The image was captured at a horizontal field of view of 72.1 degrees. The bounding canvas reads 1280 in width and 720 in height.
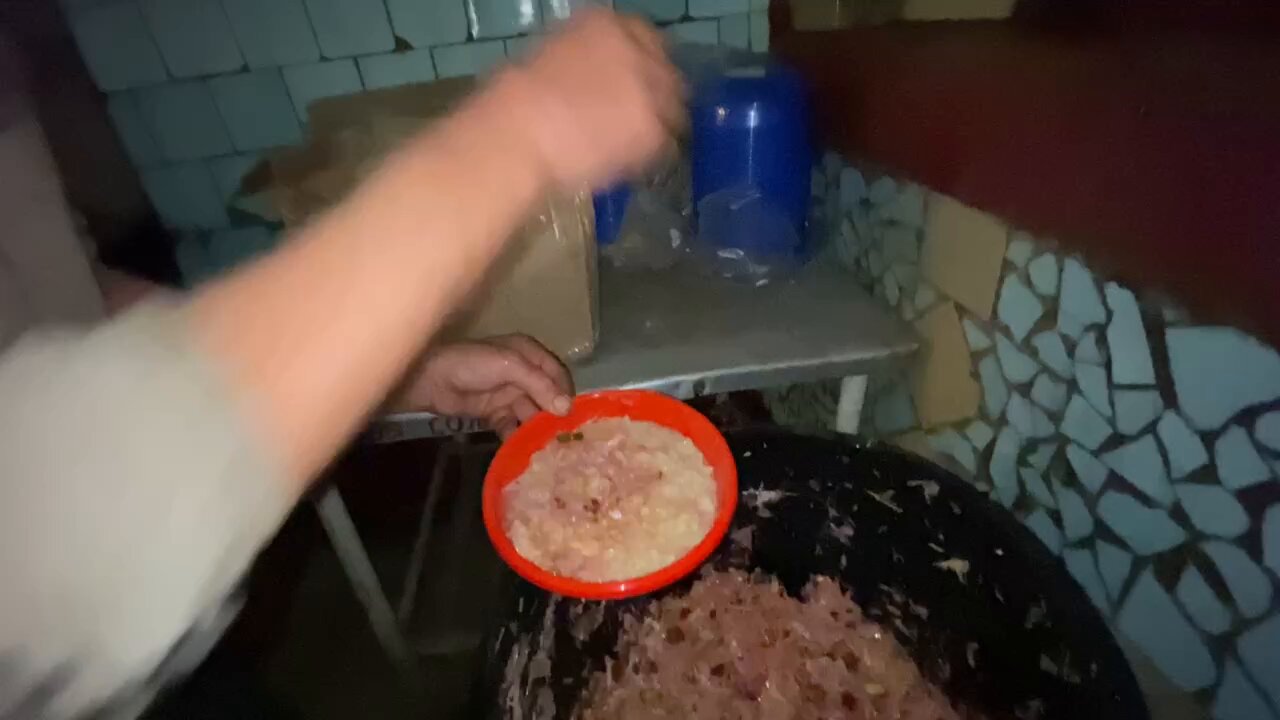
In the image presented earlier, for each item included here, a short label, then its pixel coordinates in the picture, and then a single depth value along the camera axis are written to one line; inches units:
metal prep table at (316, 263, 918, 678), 29.3
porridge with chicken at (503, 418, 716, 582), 21.9
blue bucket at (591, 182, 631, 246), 34.6
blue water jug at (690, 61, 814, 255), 31.1
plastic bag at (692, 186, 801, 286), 33.2
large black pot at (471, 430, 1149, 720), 19.4
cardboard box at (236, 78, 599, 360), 27.6
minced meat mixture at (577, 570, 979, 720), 25.7
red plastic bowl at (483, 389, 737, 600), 21.0
